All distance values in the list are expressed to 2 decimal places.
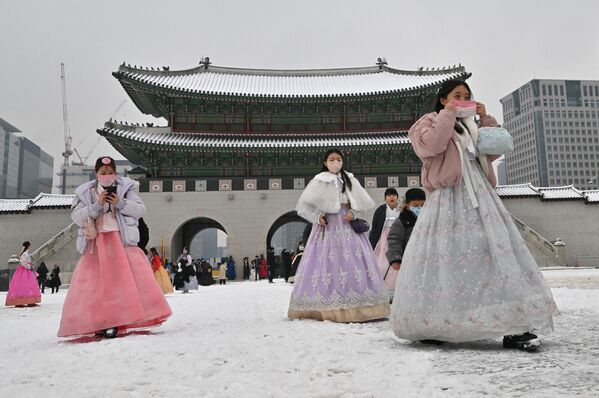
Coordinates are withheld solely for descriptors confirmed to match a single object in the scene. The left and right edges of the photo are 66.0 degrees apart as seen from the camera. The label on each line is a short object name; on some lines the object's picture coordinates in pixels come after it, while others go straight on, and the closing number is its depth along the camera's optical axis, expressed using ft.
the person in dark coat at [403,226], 15.35
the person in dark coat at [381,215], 21.63
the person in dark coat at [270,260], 64.54
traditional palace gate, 73.10
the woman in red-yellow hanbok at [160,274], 42.59
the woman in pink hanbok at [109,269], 13.74
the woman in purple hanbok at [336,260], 16.26
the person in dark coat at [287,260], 63.33
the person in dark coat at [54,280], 55.93
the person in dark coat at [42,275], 57.06
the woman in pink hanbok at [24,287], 32.30
